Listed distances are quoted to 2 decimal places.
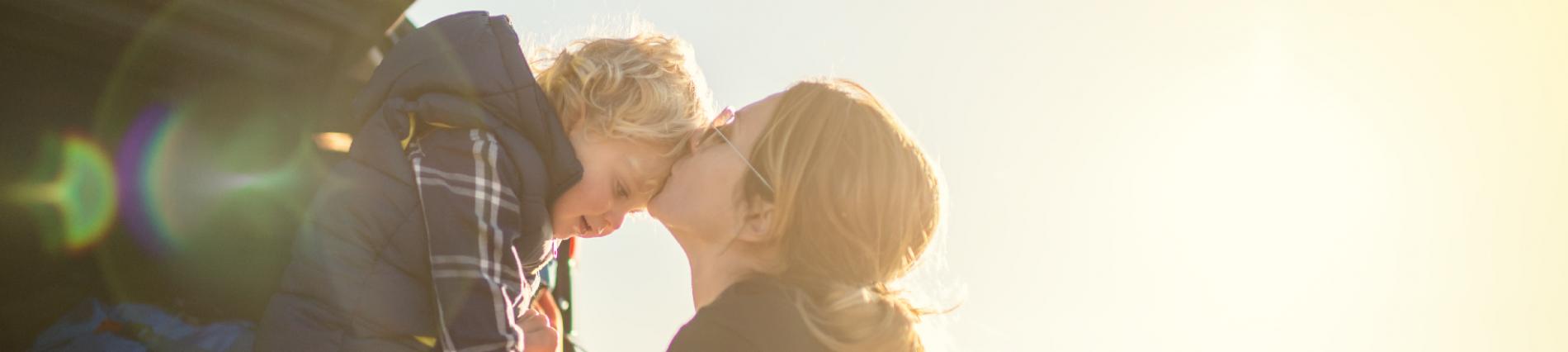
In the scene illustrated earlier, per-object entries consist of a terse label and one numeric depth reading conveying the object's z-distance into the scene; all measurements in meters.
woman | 2.18
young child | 2.32
